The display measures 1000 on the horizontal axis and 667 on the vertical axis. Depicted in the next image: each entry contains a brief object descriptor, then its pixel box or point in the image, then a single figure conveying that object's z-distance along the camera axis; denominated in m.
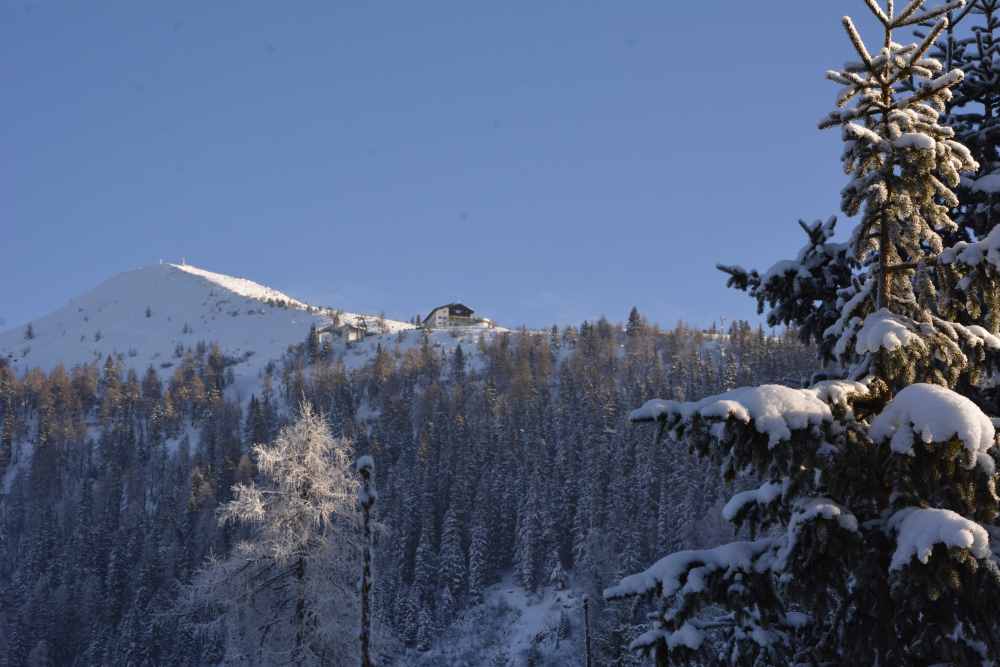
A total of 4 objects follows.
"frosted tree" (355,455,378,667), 28.16
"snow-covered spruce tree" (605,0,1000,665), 11.38
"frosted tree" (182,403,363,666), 39.94
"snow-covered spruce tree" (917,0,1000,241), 18.56
